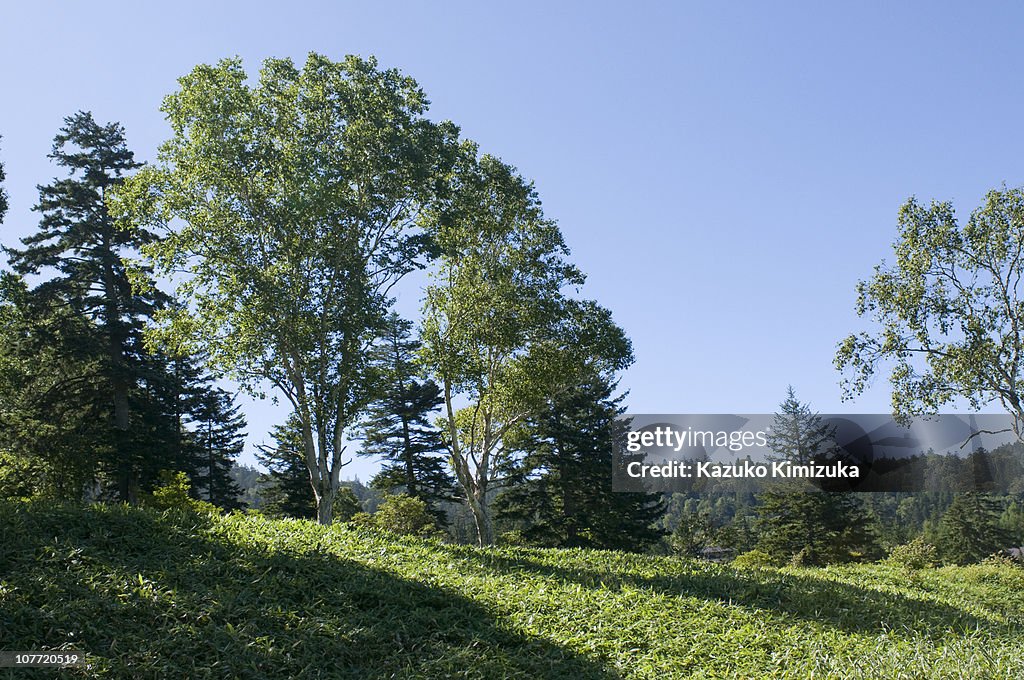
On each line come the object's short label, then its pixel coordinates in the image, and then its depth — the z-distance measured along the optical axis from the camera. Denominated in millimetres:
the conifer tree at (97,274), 25172
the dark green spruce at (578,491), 32656
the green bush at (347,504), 36469
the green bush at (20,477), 22750
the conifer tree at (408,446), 36406
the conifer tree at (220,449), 37094
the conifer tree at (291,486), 35906
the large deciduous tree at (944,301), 20797
